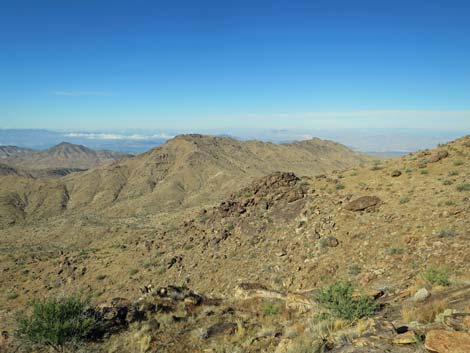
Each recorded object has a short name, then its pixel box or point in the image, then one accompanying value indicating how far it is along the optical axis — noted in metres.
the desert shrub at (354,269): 13.62
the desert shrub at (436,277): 8.84
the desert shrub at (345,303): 7.48
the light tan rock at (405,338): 5.33
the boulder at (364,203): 18.28
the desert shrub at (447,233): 13.14
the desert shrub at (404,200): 17.42
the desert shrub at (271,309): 9.70
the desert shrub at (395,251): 13.65
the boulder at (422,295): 7.96
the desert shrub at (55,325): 7.59
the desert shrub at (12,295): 22.98
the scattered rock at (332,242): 16.42
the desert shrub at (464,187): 16.66
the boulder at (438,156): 22.25
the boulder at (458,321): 5.26
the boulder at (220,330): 8.31
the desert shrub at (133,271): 22.55
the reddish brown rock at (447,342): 4.61
